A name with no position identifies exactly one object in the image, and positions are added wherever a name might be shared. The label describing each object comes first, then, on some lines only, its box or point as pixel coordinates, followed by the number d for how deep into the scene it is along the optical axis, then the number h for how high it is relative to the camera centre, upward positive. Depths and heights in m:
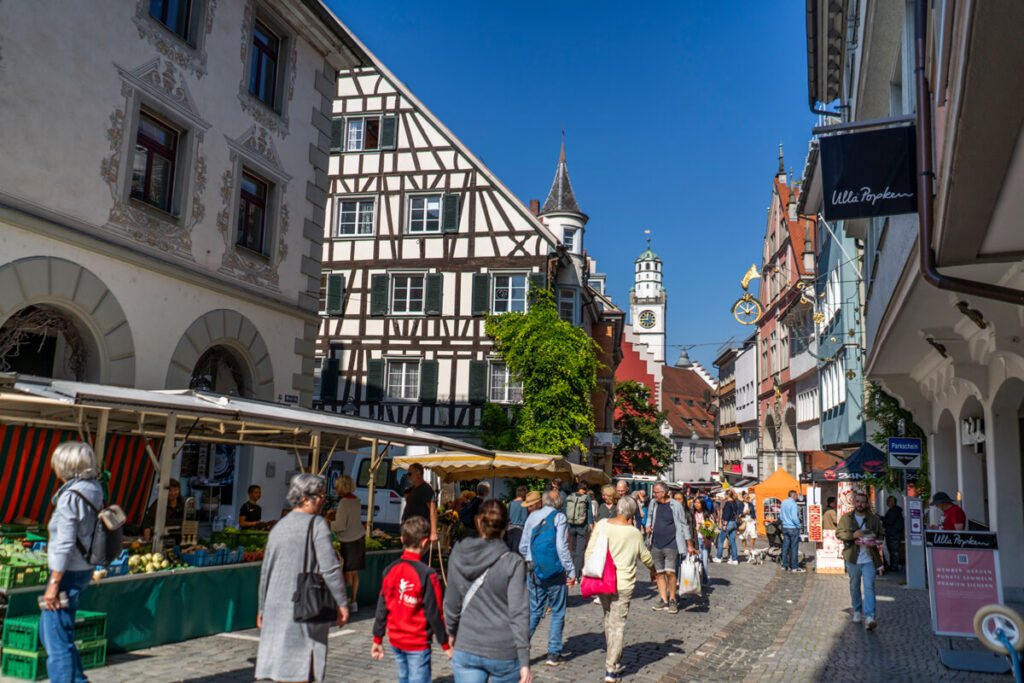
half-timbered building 30.95 +7.64
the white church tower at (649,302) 119.19 +24.88
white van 25.56 -0.41
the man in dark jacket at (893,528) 20.34 -1.01
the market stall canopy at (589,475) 20.77 +0.05
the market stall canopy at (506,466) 17.11 +0.17
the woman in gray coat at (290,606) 5.31 -0.86
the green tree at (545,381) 28.95 +3.17
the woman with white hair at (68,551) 6.00 -0.62
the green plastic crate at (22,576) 7.58 -1.02
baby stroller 24.03 -1.59
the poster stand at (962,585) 9.35 -1.06
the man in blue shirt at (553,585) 9.25 -1.20
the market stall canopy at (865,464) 21.38 +0.52
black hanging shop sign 7.16 +2.59
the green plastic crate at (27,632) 7.14 -1.44
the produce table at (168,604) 8.05 -1.41
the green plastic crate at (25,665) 7.10 -1.68
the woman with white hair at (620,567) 8.34 -0.87
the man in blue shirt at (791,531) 19.78 -1.14
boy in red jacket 5.44 -0.91
